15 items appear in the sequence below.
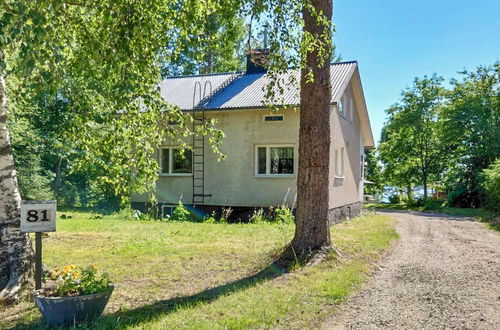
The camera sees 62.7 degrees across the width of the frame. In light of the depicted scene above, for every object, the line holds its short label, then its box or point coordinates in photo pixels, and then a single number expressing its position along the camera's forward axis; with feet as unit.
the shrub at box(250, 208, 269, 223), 43.34
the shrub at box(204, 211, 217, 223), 44.52
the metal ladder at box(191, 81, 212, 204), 48.75
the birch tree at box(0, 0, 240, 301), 11.60
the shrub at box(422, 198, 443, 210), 82.62
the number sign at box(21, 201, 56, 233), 13.58
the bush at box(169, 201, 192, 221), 45.96
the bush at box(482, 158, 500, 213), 52.31
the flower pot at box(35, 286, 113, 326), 12.50
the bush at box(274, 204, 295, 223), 35.14
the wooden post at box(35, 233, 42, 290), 13.94
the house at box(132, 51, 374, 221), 45.65
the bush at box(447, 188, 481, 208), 83.56
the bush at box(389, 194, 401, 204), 108.88
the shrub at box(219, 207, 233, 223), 45.01
